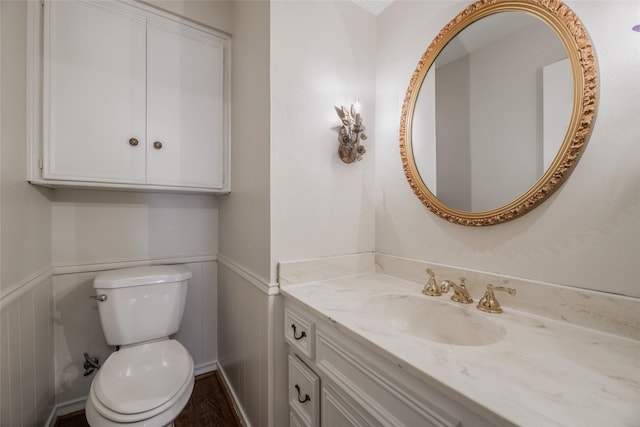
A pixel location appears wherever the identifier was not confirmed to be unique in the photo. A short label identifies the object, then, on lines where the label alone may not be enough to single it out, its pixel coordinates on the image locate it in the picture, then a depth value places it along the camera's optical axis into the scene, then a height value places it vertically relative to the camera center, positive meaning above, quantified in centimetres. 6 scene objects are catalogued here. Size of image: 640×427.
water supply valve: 146 -87
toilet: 102 -72
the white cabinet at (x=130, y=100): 125 +62
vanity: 49 -35
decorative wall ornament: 131 +42
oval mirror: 83 +40
